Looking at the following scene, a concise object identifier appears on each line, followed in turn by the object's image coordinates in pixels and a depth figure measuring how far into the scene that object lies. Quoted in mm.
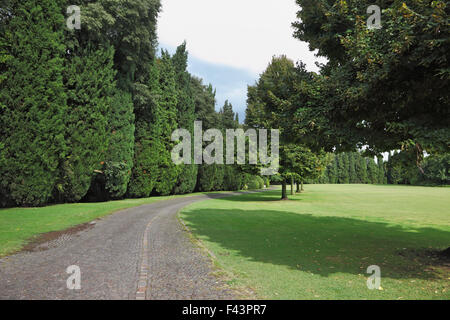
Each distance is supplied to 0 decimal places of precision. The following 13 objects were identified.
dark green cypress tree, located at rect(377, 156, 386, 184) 94656
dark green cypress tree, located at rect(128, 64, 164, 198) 28594
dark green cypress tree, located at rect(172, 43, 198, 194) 37312
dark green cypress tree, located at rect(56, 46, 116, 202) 20359
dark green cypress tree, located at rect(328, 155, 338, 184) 93188
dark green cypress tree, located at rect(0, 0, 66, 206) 16766
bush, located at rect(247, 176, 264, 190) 58188
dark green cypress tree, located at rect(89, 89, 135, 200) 24234
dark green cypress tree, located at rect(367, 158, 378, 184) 94375
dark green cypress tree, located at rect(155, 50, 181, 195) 31781
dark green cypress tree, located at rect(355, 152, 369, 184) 94750
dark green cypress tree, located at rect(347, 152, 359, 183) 94562
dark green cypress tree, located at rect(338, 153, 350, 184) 93812
